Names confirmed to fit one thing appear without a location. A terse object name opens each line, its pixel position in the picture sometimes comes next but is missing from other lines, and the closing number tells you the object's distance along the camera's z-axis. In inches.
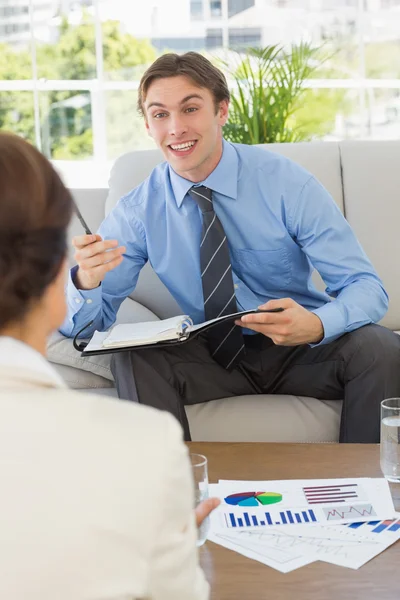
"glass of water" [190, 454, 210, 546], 79.0
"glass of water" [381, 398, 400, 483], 84.8
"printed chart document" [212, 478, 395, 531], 80.9
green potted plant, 135.8
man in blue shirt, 100.1
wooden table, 74.5
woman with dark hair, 44.1
